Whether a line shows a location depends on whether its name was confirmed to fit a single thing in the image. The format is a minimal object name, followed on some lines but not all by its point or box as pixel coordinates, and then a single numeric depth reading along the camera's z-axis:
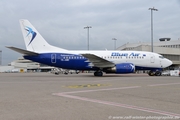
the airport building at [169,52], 68.24
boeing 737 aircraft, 30.81
